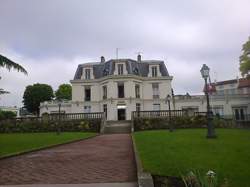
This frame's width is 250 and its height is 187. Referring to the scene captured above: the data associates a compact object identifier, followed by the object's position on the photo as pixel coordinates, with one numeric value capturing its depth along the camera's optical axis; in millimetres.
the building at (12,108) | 108938
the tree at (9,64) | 10883
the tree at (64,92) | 62347
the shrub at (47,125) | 25953
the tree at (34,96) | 58406
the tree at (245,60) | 29844
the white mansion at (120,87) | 36531
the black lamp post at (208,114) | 13204
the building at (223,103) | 39469
